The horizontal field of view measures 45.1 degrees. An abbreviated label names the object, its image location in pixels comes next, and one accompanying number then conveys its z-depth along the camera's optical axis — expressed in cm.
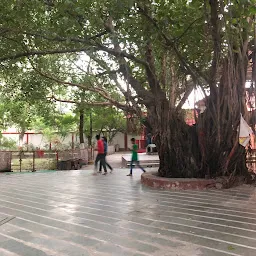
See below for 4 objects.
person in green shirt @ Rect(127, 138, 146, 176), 981
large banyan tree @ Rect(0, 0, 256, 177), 610
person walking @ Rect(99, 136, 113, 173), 1045
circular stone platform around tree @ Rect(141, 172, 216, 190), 704
